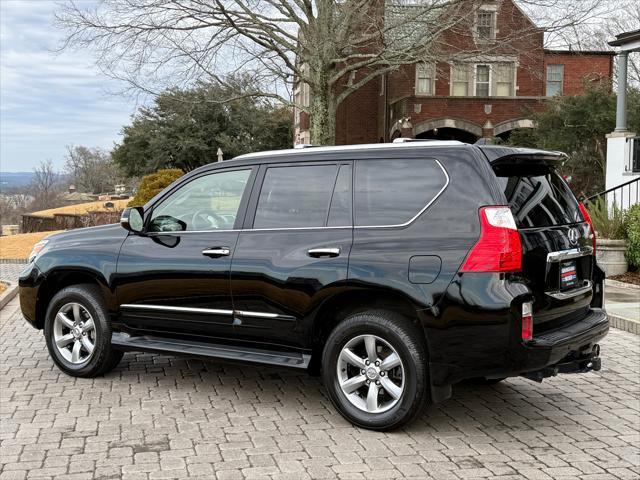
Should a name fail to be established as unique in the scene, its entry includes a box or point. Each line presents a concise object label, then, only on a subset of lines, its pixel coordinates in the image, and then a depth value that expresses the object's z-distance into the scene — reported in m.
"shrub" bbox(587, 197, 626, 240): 13.21
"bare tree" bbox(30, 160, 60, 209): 68.81
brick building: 34.37
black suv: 4.75
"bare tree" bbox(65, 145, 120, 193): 78.19
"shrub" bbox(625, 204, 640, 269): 12.74
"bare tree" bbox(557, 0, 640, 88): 39.92
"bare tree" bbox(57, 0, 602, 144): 21.47
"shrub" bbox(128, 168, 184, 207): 24.59
